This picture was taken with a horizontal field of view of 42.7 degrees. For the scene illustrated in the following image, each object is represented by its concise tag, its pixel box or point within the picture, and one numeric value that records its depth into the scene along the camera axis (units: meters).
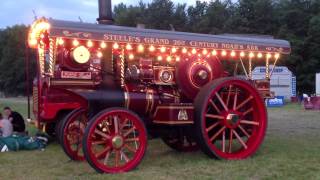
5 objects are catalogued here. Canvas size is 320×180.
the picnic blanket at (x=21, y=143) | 8.32
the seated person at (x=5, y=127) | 9.10
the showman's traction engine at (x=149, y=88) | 6.11
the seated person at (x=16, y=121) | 10.07
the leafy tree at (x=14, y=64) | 51.56
